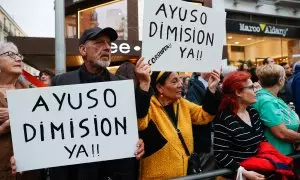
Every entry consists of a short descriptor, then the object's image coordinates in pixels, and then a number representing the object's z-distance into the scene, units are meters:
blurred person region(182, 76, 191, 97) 6.98
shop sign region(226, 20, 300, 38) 16.48
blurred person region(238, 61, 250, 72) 6.20
